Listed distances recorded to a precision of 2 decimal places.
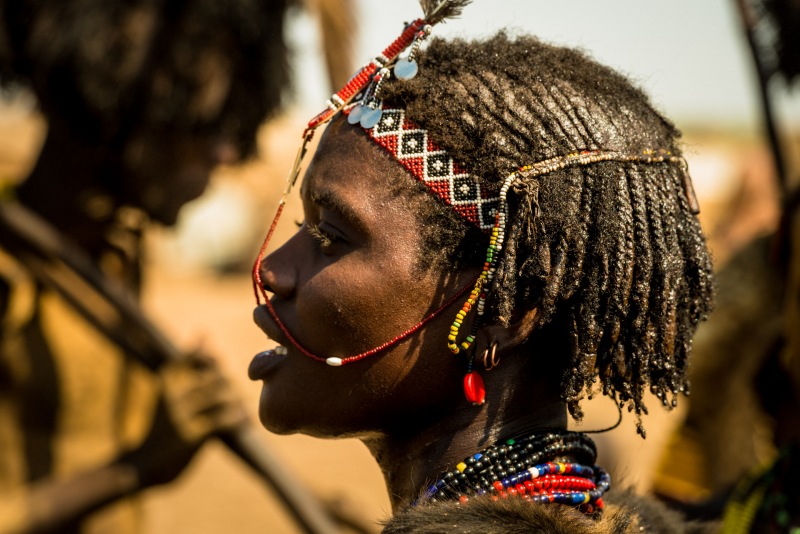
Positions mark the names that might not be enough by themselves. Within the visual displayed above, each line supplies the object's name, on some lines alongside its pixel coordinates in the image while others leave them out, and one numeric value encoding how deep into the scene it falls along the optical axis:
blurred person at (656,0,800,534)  7.13
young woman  3.62
